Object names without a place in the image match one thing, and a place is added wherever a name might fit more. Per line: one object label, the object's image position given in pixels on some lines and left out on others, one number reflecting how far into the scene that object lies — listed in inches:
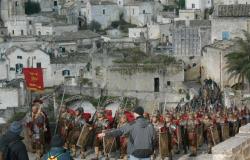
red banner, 812.7
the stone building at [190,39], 2060.4
